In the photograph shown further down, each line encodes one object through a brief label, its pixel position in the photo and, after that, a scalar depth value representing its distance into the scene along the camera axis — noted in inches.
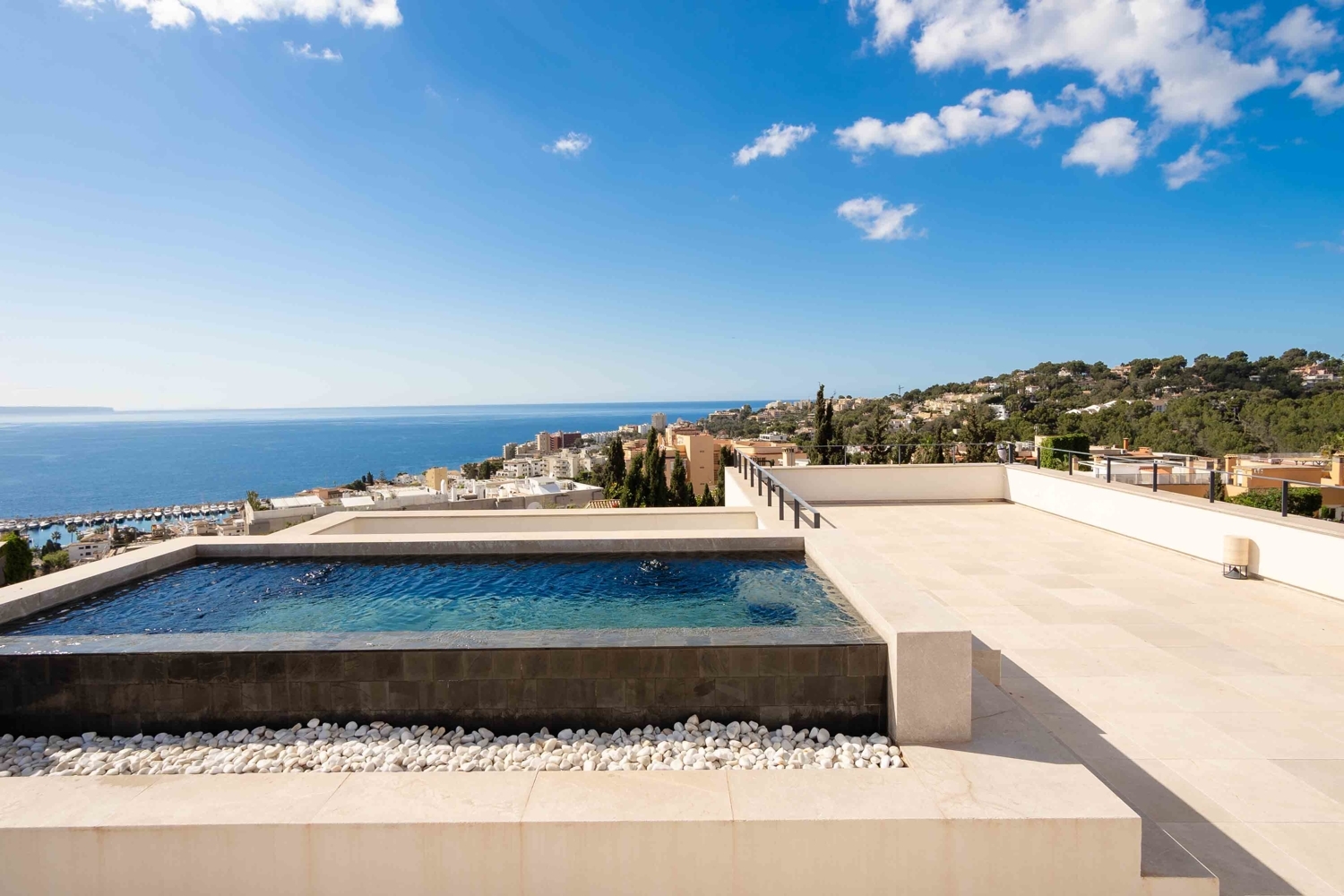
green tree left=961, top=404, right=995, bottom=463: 757.3
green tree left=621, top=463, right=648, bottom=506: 890.1
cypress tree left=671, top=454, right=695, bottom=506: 904.9
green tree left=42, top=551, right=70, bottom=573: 878.2
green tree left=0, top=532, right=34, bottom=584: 462.0
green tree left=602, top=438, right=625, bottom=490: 1083.9
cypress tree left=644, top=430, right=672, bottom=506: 895.7
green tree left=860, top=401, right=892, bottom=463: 500.9
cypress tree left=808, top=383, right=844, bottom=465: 634.8
